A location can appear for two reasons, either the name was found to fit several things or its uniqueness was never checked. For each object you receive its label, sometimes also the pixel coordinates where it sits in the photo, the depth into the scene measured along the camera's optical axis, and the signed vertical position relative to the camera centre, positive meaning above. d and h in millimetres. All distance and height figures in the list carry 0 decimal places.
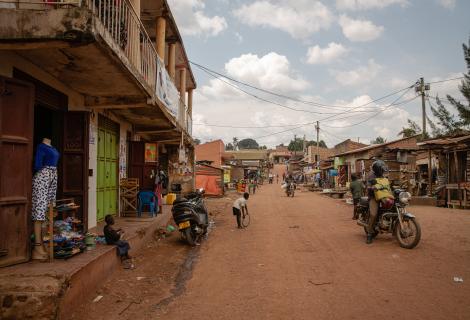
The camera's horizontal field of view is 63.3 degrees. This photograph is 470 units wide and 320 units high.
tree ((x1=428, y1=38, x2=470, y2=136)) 28531 +5005
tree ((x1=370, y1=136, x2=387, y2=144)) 64931 +6306
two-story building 4457 +1585
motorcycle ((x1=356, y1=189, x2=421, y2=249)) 7582 -953
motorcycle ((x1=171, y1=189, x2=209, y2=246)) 8797 -959
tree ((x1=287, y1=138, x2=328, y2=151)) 110306 +9704
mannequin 5219 -118
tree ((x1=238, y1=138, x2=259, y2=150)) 148138 +13242
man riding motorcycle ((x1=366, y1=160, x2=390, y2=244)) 8281 -365
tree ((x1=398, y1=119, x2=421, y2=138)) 42734 +5316
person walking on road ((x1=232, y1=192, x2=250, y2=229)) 11492 -923
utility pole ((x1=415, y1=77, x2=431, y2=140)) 26500 +5789
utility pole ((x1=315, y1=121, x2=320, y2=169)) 51969 +6686
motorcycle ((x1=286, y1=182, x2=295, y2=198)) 27109 -850
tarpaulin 26891 -449
